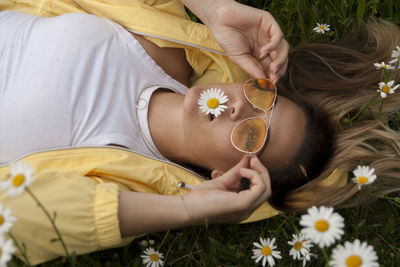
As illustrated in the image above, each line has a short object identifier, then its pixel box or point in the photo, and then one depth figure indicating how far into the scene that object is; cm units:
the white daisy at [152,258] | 212
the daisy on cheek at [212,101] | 215
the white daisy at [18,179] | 142
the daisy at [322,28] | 298
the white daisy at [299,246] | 202
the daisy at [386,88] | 235
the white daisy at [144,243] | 219
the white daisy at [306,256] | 196
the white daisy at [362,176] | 197
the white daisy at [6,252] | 133
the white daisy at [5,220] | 144
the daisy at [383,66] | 245
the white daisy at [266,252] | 209
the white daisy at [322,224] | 152
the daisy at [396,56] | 250
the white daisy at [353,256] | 145
